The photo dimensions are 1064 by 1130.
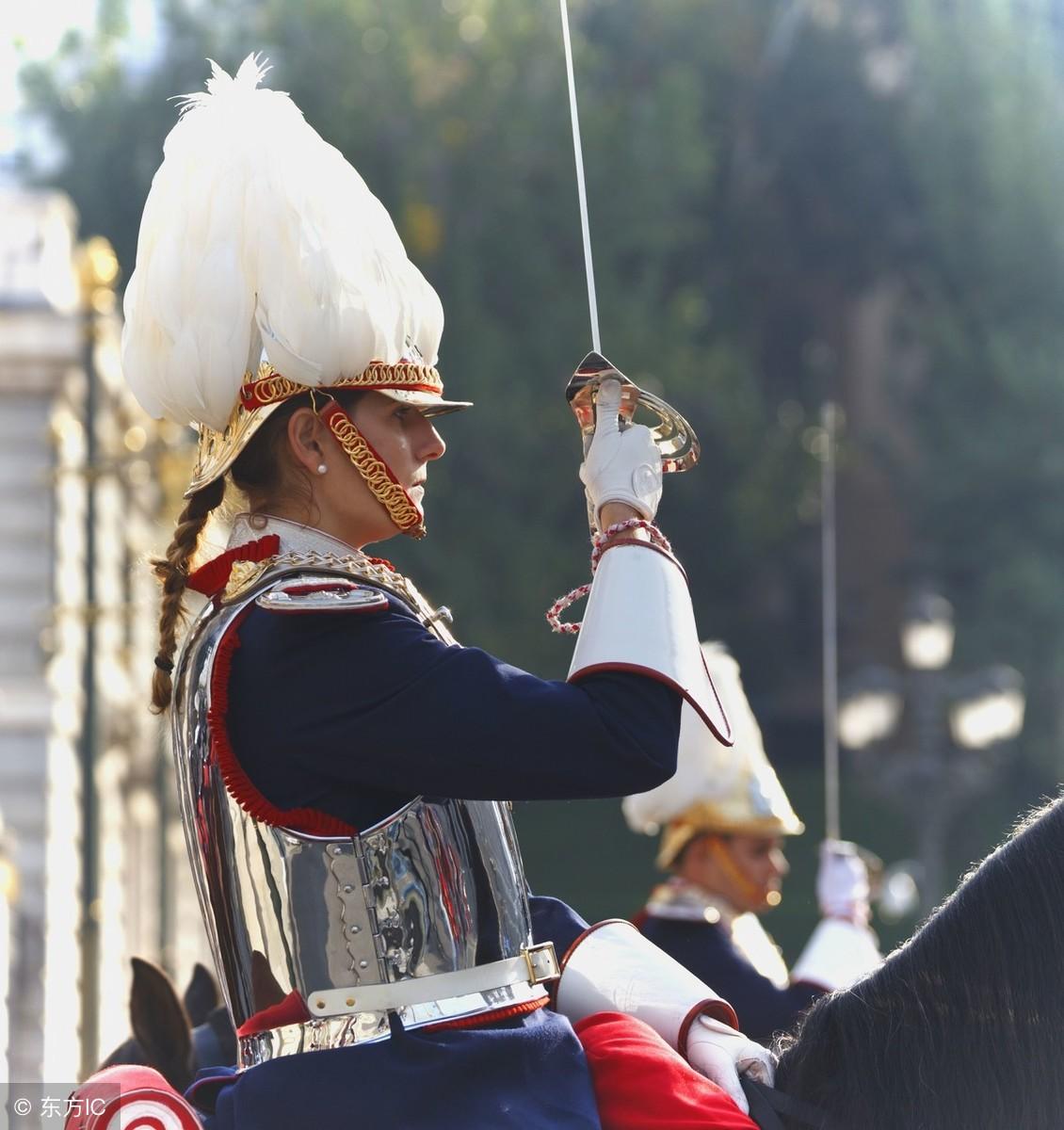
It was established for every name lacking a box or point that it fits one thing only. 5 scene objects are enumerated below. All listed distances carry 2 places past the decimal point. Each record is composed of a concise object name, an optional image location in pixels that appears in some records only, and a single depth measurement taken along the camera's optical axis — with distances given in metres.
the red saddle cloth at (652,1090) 6.28
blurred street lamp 29.81
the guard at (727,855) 12.15
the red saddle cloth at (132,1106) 6.25
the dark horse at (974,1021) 6.35
